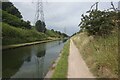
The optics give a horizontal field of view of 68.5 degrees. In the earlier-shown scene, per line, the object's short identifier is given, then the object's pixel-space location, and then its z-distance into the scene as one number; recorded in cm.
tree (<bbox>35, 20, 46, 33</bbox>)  3126
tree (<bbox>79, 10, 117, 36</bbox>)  590
